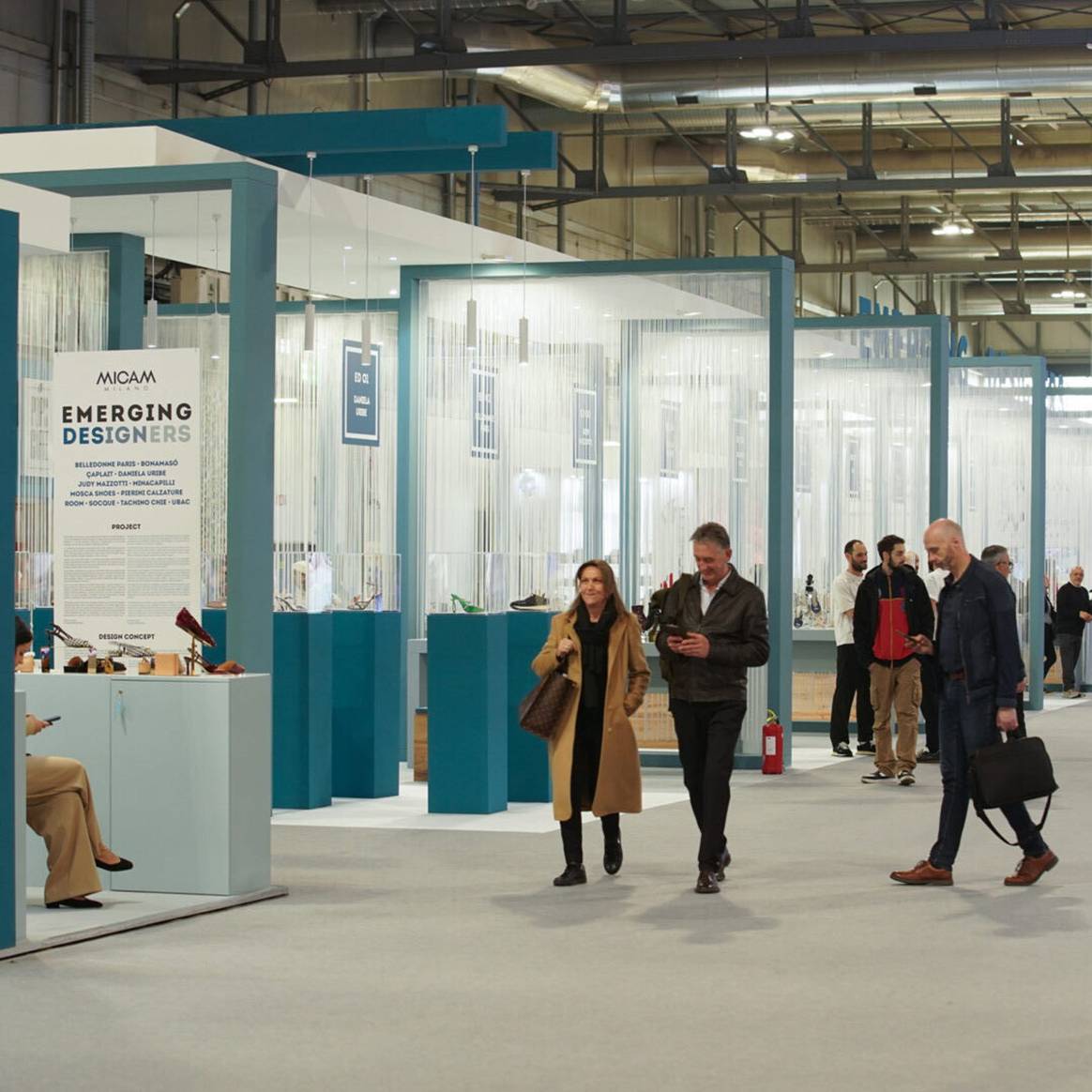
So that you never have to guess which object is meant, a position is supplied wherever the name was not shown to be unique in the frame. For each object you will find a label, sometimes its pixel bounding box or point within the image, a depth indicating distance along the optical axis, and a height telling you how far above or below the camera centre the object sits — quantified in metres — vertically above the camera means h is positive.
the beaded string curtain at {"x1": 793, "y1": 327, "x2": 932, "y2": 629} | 16.58 +1.00
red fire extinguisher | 13.30 -1.13
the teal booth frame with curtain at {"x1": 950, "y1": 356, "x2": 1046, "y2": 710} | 18.94 +0.80
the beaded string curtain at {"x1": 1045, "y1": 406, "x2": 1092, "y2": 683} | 22.16 +0.84
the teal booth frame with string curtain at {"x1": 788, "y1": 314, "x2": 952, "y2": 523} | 16.73 +1.52
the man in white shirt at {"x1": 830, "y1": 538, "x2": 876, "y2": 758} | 14.63 -0.71
